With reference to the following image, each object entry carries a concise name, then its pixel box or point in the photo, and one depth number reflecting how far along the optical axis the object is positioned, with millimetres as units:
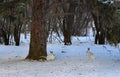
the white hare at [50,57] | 12922
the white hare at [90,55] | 12932
